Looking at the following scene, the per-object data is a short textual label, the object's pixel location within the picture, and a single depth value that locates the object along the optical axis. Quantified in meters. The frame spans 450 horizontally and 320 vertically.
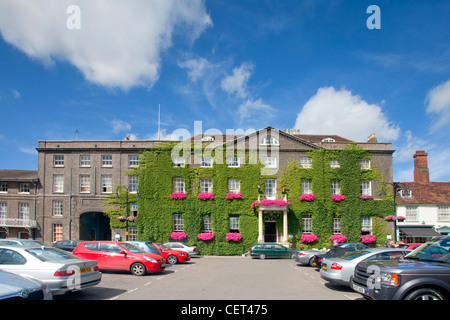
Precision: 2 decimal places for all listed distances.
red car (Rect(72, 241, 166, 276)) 15.76
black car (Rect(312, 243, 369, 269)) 18.04
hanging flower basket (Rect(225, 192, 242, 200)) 33.75
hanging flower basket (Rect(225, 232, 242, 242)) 33.03
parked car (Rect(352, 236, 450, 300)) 7.64
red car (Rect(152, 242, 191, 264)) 22.14
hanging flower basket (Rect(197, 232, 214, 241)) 33.06
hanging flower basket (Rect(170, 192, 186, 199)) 34.09
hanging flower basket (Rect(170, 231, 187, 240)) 33.19
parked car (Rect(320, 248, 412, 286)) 12.17
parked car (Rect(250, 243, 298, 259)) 27.78
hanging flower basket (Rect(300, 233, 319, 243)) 32.69
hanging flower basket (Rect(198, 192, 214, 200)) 33.94
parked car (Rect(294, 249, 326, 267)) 21.58
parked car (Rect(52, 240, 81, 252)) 24.78
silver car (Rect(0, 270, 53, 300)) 6.64
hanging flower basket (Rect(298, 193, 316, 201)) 33.72
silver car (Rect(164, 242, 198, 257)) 26.82
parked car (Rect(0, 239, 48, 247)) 14.47
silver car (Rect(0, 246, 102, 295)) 9.75
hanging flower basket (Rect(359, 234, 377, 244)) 33.28
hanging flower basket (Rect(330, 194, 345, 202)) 34.00
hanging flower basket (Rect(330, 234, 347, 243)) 33.01
